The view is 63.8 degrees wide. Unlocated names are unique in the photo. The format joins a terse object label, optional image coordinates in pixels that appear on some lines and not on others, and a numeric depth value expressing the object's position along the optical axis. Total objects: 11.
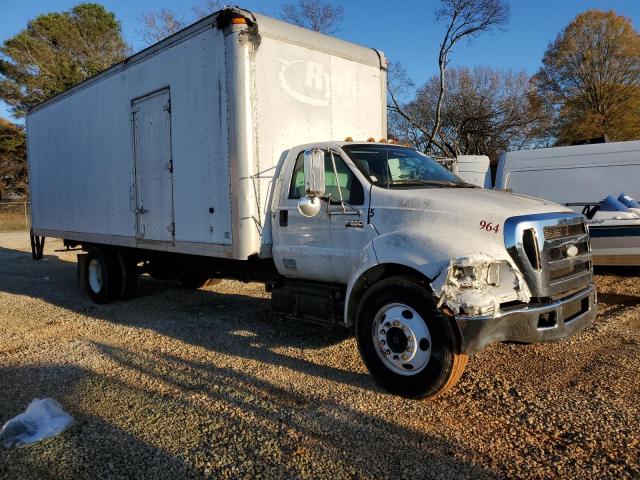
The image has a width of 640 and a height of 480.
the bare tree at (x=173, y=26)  28.61
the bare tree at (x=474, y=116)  29.05
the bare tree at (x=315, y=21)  26.91
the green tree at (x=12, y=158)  36.00
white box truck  3.95
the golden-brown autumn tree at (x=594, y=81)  32.91
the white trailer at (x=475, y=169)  11.68
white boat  8.30
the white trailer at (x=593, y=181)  8.41
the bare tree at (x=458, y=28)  23.02
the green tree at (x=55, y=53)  31.89
